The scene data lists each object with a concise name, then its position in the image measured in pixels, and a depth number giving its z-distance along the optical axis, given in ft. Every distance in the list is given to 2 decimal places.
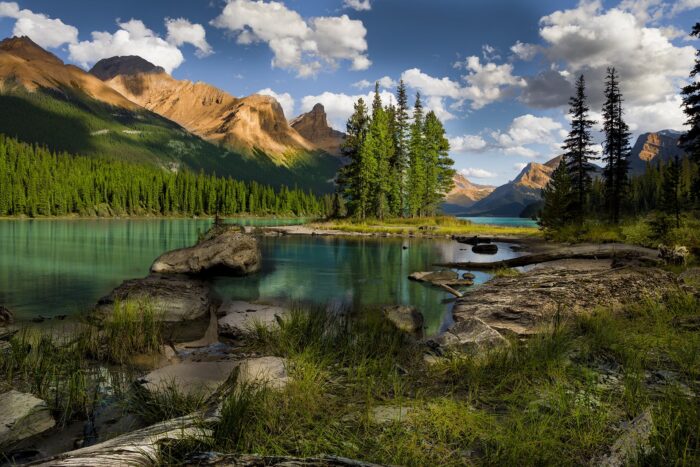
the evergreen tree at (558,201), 120.00
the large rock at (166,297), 37.96
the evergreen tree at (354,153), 207.31
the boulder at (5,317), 37.16
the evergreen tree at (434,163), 216.95
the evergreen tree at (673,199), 78.70
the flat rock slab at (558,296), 30.42
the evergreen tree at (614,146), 141.49
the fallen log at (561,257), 49.60
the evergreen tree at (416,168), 211.82
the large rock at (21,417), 16.02
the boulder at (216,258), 63.87
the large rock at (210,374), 17.39
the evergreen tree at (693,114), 92.27
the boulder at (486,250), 106.52
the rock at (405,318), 35.73
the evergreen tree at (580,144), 138.31
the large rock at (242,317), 33.47
